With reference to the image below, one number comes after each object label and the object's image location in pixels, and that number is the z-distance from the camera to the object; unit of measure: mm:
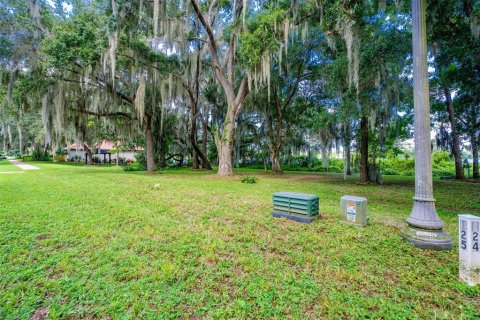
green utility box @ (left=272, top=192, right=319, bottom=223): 3705
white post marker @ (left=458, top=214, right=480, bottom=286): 1983
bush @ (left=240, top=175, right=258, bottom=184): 8773
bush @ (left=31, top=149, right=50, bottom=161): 28156
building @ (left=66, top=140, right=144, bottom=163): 31594
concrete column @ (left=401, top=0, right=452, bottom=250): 2719
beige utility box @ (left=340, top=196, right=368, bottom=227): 3477
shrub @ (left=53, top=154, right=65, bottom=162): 29281
